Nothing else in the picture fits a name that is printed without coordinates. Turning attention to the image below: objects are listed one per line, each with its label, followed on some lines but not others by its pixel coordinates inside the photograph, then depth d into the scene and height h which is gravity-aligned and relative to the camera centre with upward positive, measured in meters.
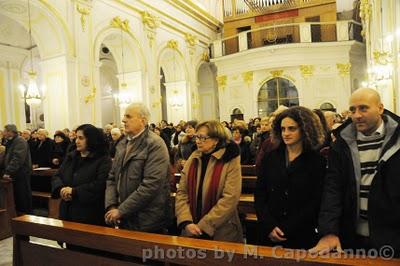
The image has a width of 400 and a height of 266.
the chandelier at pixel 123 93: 11.91 +1.26
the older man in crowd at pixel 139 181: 2.70 -0.44
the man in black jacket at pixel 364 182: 1.92 -0.39
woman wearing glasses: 2.49 -0.49
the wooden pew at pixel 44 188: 5.40 -1.07
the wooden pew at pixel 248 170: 5.08 -0.73
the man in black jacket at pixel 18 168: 5.06 -0.52
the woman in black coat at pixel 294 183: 2.28 -0.43
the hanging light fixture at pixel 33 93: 8.10 +0.95
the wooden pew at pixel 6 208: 4.92 -1.10
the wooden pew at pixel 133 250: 1.75 -0.72
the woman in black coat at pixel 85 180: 3.05 -0.46
